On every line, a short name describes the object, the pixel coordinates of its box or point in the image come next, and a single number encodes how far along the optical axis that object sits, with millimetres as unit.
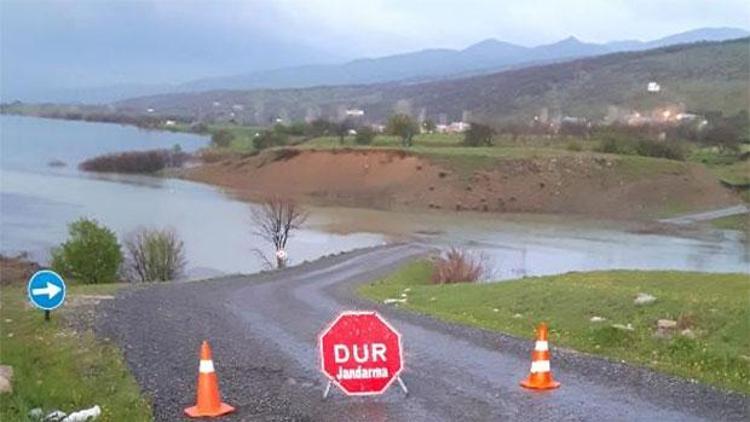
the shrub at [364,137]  130312
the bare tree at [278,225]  56088
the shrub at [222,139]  161700
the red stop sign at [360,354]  10336
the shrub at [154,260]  45562
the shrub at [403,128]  129875
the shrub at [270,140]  141500
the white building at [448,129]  158250
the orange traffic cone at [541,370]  11156
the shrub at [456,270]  39250
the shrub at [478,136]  123894
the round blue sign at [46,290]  15539
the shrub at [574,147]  114750
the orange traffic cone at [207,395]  9961
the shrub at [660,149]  111125
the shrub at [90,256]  38812
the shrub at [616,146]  113562
